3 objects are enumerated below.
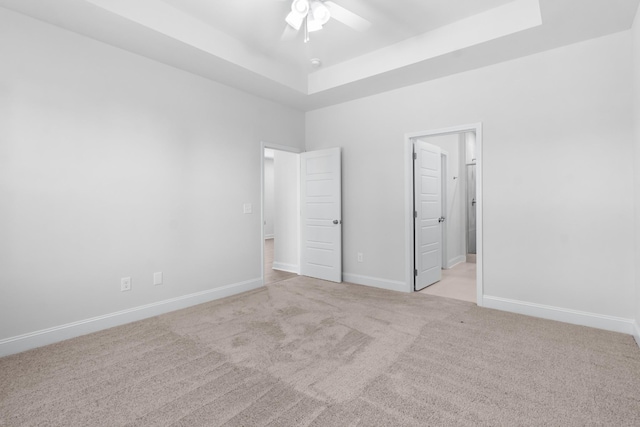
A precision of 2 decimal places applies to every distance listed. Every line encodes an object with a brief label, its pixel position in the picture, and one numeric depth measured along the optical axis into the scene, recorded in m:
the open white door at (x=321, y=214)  4.69
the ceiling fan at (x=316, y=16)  2.46
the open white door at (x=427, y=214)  4.27
